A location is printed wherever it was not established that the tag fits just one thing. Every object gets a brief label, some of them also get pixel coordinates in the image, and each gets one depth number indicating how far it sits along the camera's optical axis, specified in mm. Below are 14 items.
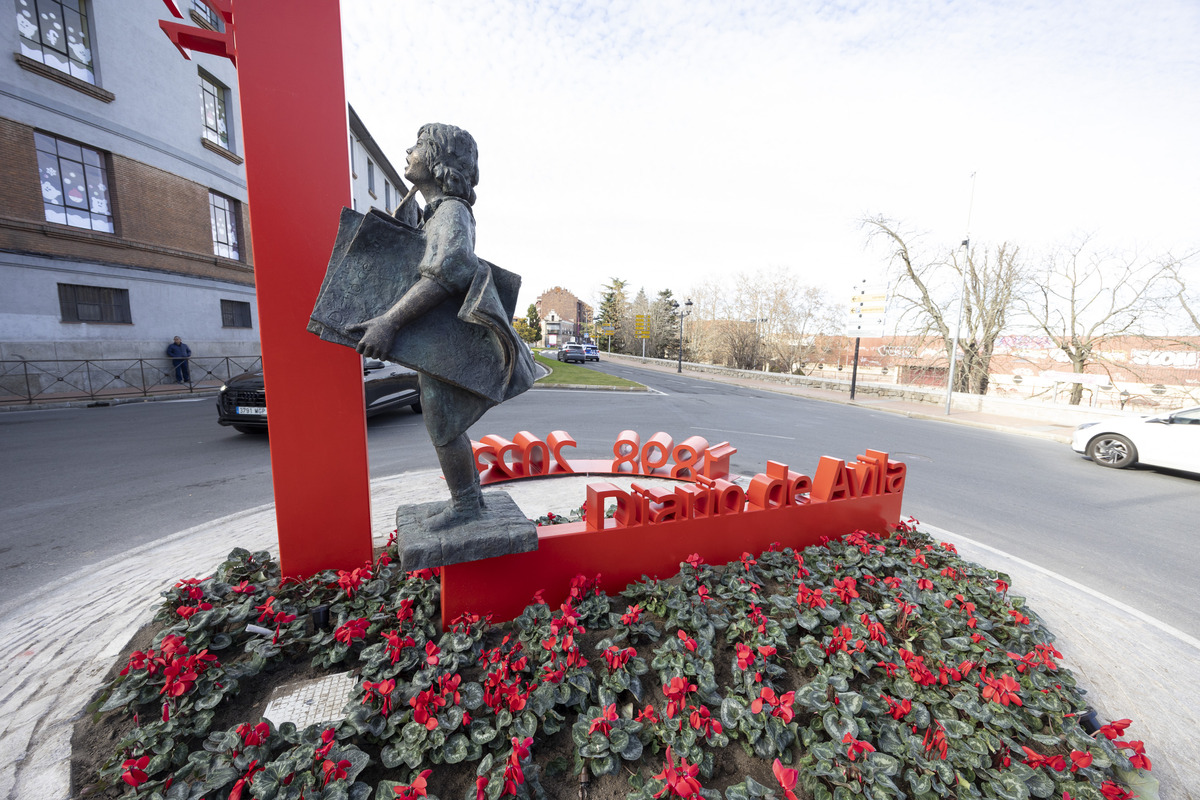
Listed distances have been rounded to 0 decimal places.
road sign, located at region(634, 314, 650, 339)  34594
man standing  14188
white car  7234
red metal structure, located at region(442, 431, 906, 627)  2473
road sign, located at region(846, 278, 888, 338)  17609
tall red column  2389
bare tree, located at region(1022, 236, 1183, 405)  15492
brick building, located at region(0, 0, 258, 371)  11445
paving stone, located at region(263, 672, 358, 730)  1901
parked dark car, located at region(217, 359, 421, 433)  7258
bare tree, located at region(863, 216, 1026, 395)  17625
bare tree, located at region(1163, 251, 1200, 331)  14602
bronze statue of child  1926
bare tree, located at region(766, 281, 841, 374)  28734
